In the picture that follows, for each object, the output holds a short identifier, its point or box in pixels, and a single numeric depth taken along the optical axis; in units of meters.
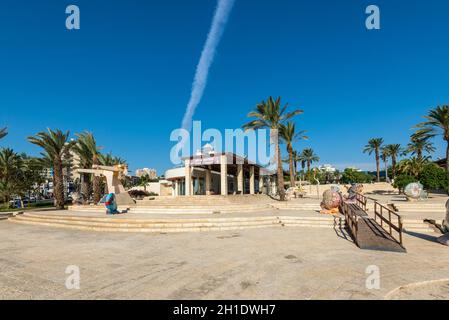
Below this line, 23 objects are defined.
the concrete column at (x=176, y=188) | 44.07
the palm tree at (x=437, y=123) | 28.47
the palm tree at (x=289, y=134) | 31.78
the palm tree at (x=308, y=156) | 78.56
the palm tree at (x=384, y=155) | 61.11
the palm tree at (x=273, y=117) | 25.74
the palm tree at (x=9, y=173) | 35.28
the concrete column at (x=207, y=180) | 36.55
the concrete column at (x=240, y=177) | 35.91
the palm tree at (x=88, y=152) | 29.89
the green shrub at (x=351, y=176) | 76.06
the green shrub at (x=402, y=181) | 26.86
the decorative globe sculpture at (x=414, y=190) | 21.48
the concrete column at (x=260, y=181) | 53.14
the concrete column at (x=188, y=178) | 31.50
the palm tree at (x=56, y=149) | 28.22
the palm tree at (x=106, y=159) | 38.12
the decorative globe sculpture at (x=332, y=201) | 15.10
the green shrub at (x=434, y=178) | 25.70
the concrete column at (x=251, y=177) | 39.09
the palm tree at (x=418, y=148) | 43.41
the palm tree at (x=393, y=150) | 58.98
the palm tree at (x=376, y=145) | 61.36
